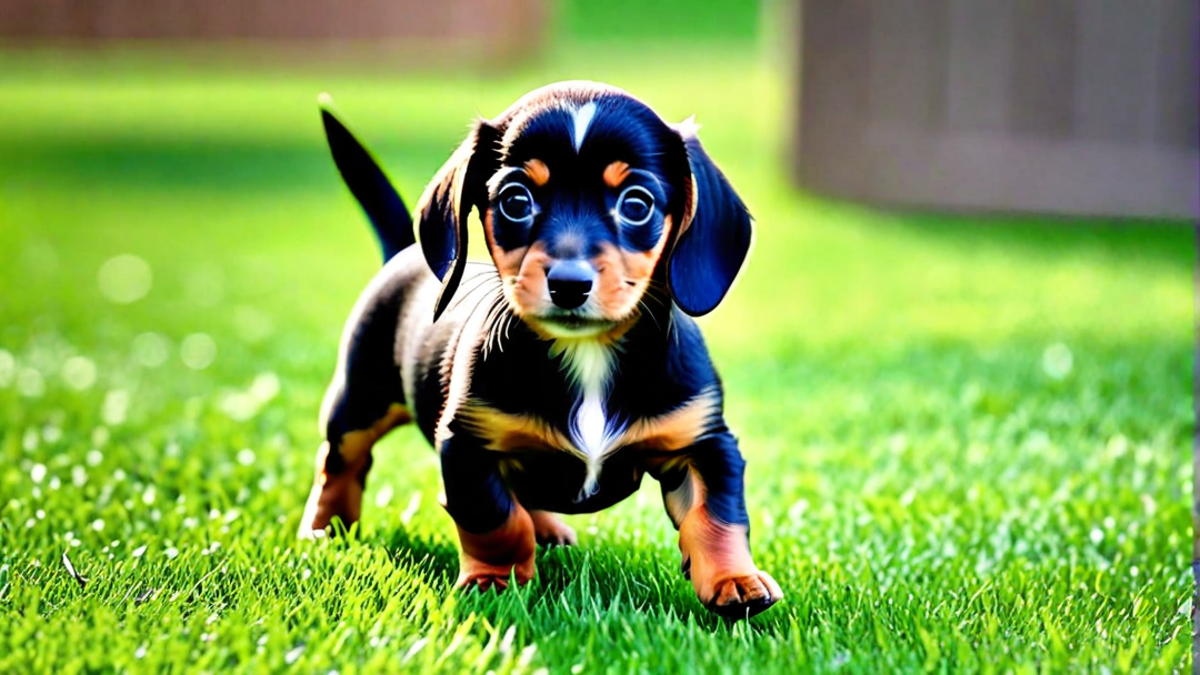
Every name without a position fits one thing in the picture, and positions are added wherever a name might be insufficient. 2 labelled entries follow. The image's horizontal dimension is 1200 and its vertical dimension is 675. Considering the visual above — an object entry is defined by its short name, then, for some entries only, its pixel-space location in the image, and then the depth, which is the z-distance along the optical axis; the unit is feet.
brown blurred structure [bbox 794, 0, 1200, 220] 33.37
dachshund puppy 9.68
